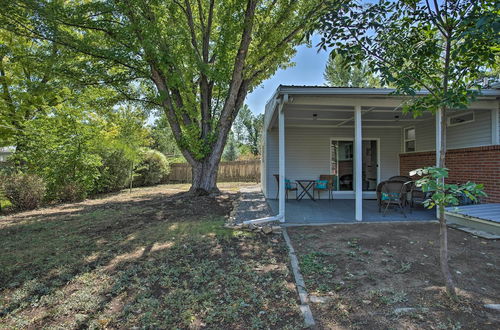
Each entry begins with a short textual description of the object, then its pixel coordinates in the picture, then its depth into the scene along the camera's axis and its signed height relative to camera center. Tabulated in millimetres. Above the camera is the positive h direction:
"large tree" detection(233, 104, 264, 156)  34438 +5806
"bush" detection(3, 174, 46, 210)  6652 -624
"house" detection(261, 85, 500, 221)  5059 +791
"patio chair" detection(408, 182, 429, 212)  5970 -720
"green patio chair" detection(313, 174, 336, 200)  7441 -506
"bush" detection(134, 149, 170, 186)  14500 -65
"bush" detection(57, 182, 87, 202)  8484 -861
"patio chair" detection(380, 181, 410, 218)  5625 -597
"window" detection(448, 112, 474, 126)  5969 +1240
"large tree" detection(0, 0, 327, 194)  6930 +3884
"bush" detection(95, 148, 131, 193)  10597 -144
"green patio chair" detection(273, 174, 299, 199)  8177 -625
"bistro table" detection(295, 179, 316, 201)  7918 -644
